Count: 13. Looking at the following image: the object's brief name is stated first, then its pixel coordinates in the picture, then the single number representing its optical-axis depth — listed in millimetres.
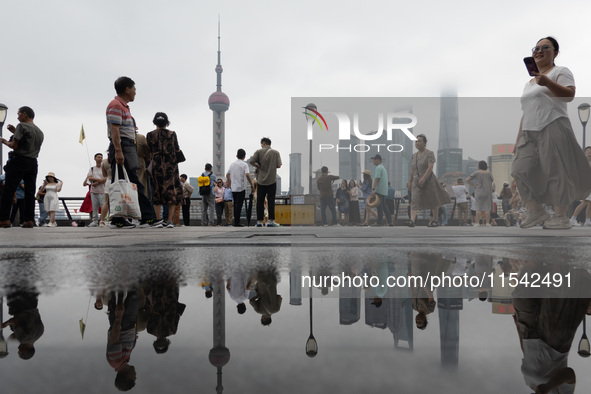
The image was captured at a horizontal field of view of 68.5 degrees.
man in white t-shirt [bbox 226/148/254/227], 8758
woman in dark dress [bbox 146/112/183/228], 6309
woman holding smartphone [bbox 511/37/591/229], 4402
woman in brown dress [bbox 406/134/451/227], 7387
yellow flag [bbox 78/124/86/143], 14985
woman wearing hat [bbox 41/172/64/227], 10227
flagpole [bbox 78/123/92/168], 14945
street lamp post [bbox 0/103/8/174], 13130
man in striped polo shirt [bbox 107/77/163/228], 5012
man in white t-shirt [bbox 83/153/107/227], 8086
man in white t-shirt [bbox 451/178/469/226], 10617
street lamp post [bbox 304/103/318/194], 9602
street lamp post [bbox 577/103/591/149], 12805
